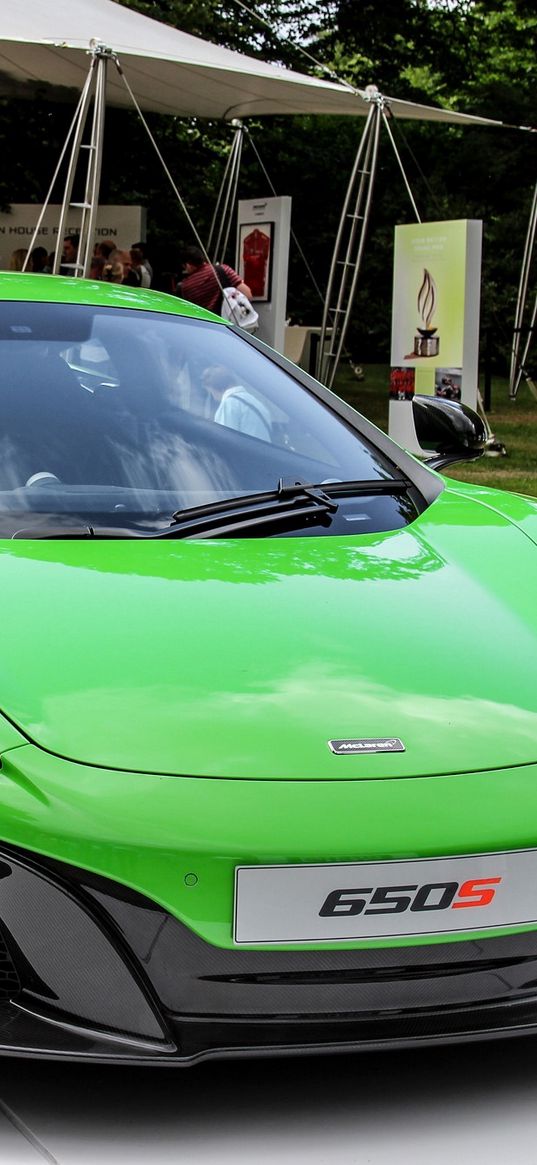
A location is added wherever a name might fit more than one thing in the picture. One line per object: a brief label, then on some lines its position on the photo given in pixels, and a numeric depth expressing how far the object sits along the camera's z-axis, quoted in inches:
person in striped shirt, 536.7
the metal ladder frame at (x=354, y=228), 534.0
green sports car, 77.6
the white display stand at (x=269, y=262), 605.0
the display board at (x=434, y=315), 477.1
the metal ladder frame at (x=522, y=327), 671.8
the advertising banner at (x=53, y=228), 725.3
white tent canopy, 482.3
